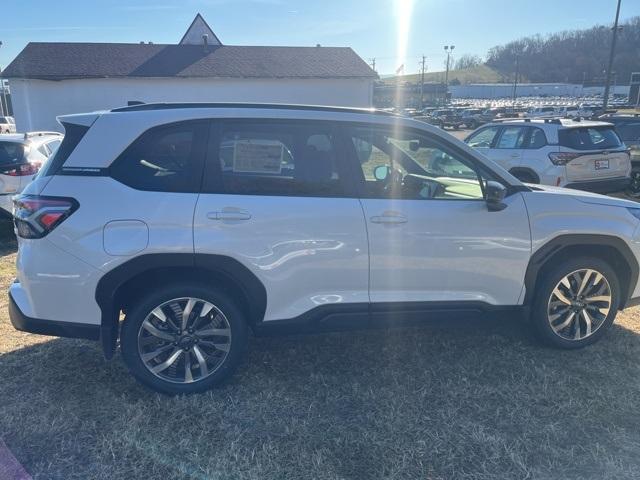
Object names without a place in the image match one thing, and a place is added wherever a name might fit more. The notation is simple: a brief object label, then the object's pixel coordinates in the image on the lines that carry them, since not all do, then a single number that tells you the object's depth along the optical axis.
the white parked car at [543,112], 48.59
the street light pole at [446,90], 86.00
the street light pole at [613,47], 29.92
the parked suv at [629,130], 11.67
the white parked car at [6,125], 26.71
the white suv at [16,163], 7.23
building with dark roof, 23.02
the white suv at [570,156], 8.79
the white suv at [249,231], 3.23
